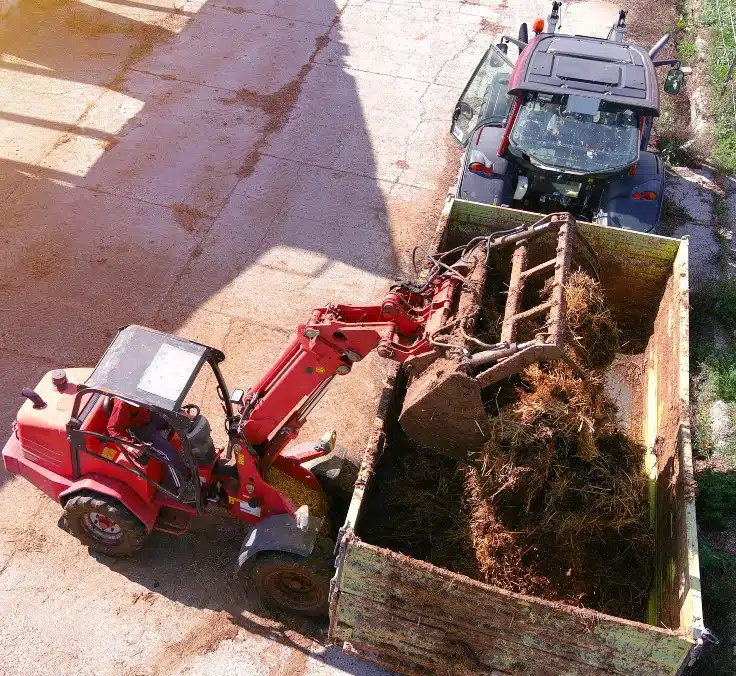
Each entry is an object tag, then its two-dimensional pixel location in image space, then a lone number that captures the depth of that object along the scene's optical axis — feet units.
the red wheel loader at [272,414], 16.06
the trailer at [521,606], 14.38
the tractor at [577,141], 26.25
